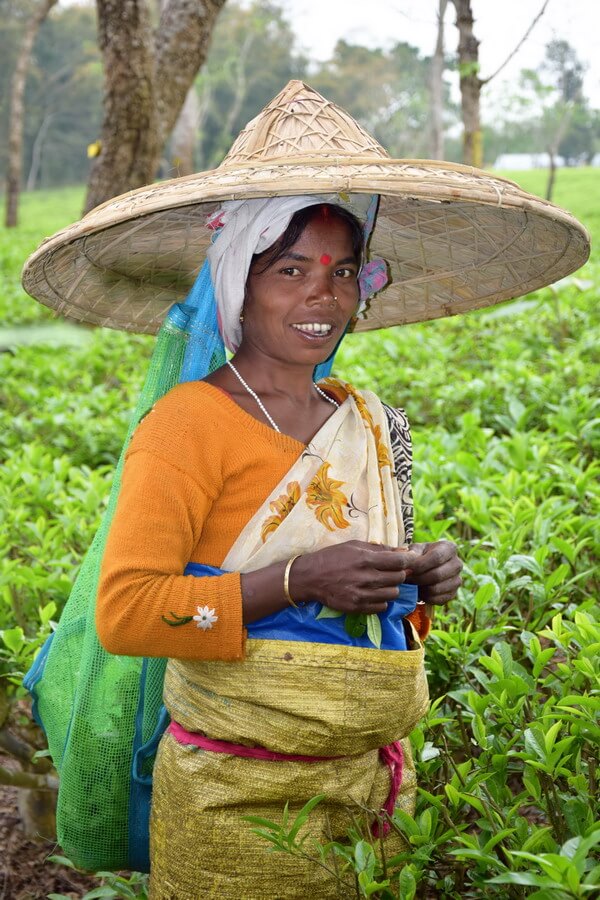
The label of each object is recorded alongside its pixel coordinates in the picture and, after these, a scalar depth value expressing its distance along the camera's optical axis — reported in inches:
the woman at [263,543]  58.7
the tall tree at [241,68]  1459.2
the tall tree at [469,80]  316.5
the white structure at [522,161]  2250.4
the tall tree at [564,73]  1124.9
